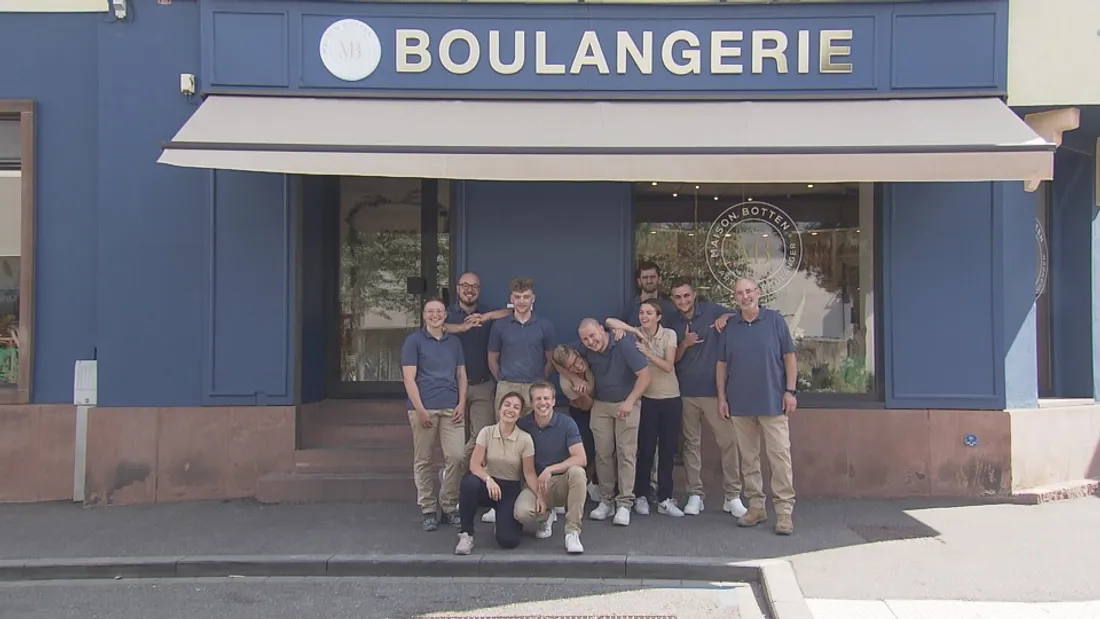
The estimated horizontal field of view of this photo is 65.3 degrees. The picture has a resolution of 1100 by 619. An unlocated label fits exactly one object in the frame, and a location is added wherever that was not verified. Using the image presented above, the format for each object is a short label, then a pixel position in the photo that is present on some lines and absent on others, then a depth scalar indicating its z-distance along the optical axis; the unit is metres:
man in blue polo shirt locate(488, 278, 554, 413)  6.63
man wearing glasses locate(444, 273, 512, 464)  6.96
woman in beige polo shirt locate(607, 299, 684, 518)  6.54
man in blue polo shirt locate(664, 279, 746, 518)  6.74
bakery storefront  7.23
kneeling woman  5.72
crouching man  5.72
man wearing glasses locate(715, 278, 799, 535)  6.17
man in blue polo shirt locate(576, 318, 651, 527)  6.35
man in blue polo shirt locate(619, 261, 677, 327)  7.12
